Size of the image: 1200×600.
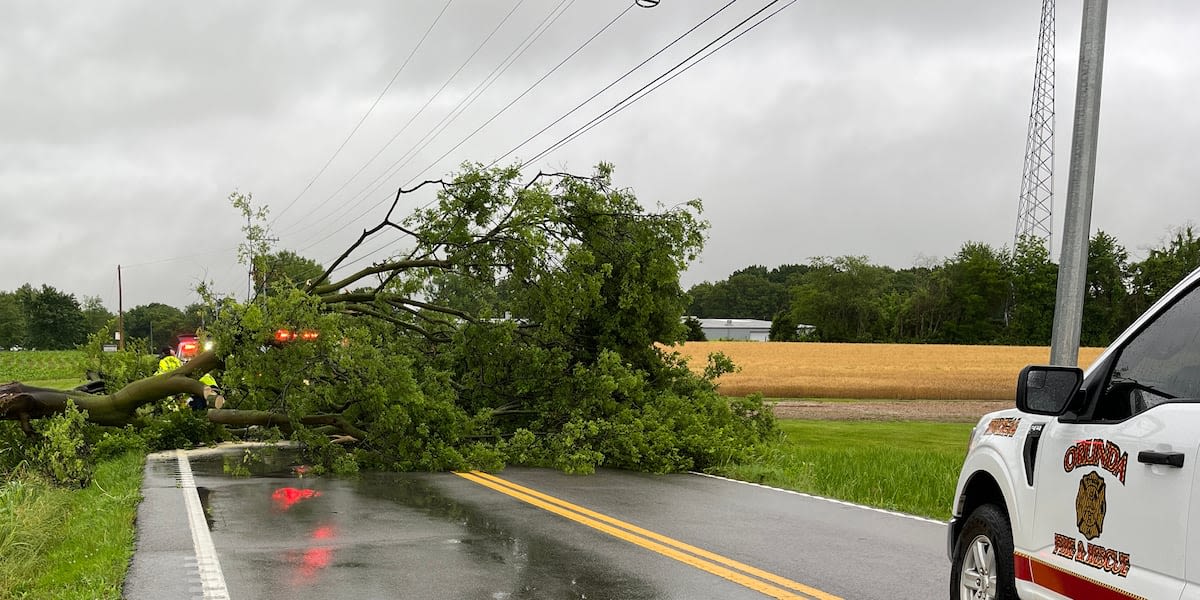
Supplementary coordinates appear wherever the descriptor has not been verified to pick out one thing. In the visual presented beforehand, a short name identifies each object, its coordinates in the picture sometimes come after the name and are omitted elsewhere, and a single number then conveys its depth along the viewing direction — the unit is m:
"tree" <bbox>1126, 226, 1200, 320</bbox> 63.62
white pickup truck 3.93
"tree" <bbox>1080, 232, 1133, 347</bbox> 72.00
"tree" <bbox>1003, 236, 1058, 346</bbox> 79.56
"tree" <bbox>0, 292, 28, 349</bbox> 142.12
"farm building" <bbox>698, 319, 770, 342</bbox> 134.88
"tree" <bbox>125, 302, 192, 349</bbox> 126.56
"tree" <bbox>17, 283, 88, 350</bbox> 135.88
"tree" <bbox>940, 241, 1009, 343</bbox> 88.00
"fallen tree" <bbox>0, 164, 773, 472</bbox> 15.80
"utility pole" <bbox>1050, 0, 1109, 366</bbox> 10.16
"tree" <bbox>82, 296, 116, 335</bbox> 139.25
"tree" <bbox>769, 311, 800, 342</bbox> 112.75
